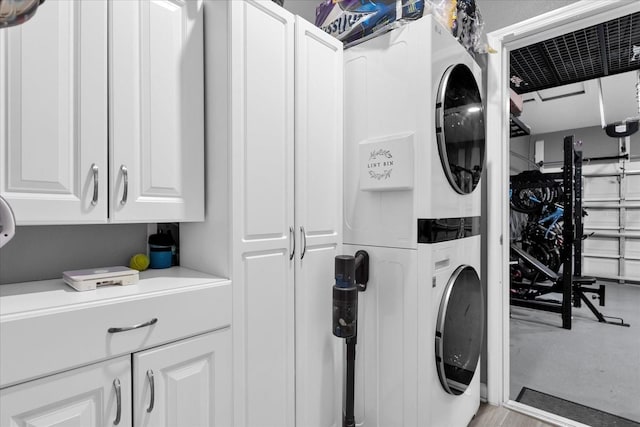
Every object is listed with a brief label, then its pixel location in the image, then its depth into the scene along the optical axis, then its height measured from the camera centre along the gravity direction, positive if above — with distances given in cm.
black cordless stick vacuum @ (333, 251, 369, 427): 141 -37
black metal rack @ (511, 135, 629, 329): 337 -57
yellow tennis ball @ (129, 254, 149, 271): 135 -21
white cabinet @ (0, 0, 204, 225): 93 +32
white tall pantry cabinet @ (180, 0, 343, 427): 124 +3
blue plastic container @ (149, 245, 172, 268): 141 -19
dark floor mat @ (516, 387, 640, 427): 188 -122
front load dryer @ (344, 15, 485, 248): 141 +37
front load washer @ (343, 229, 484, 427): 143 -57
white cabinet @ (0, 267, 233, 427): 82 -41
